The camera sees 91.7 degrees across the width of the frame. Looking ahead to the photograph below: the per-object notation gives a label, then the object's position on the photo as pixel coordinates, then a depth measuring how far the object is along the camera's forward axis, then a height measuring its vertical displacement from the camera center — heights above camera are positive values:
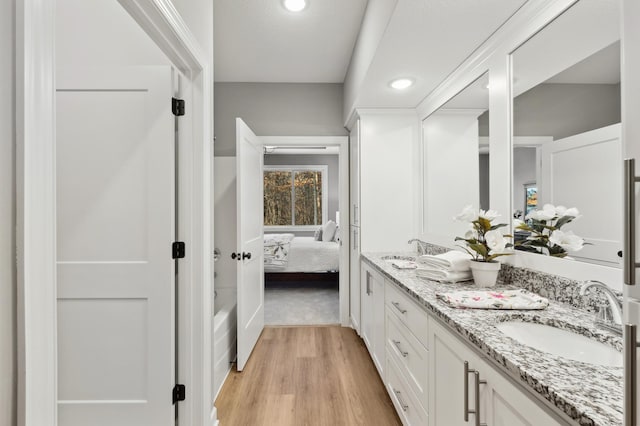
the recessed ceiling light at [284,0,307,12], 2.05 +1.39
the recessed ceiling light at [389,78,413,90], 2.22 +0.95
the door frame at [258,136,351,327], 3.26 +0.16
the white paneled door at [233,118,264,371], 2.39 -0.24
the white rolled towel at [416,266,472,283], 1.61 -0.33
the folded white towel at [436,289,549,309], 1.16 -0.34
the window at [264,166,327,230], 7.02 +0.39
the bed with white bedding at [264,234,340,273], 4.55 -0.67
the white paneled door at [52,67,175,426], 1.57 -0.18
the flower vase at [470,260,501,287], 1.50 -0.29
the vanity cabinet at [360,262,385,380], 2.12 -0.78
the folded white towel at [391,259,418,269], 2.07 -0.35
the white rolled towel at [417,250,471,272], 1.63 -0.26
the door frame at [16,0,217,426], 0.58 +0.00
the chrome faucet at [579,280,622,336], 0.94 -0.31
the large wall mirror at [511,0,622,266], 1.06 +0.35
